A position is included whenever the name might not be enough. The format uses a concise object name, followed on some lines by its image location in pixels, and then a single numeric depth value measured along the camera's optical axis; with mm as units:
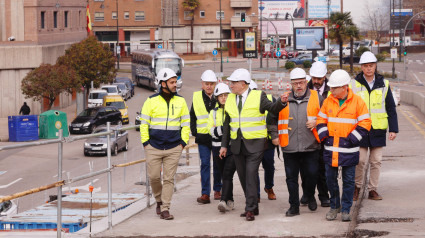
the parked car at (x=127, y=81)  63550
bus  65562
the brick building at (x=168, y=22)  115062
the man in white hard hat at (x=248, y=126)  10539
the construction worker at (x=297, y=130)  10602
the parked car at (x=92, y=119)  41656
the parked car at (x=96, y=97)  52406
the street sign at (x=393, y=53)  64288
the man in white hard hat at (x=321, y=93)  11328
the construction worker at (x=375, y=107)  11508
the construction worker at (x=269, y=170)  12258
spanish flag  69125
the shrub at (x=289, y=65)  81956
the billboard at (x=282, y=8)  145500
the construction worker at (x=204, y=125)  12320
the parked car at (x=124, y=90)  59969
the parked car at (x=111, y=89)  57625
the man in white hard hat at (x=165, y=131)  10898
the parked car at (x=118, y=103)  46462
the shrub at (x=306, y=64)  80738
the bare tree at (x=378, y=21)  179650
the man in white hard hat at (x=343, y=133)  10133
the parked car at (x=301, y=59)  86738
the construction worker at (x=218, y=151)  11390
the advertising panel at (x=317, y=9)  155125
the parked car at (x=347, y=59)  93338
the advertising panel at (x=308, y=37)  75562
